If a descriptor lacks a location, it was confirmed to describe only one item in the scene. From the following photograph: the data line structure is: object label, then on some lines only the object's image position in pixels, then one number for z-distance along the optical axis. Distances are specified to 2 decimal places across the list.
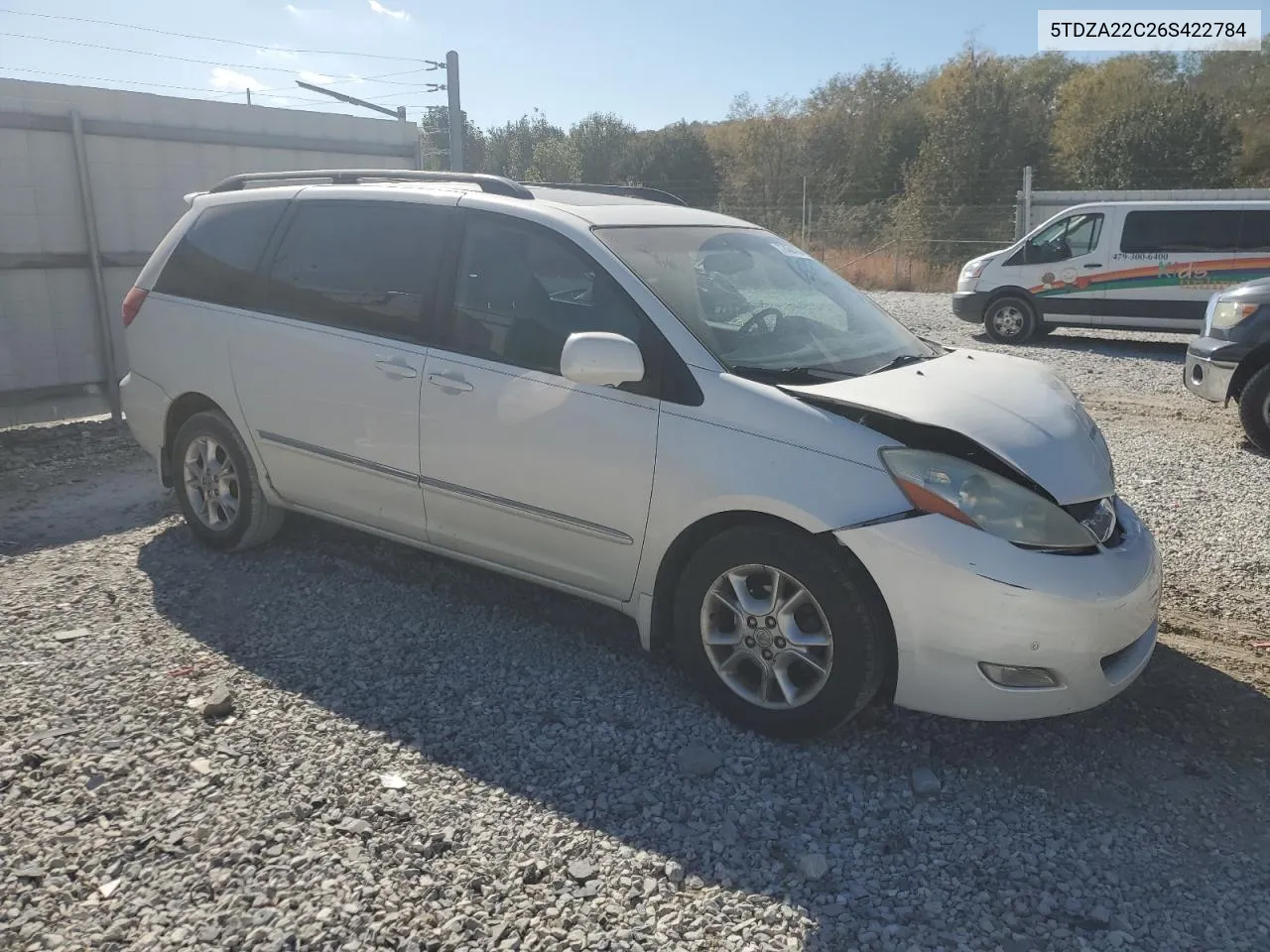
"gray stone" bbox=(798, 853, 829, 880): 2.80
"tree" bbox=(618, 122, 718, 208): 44.19
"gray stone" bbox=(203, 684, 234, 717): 3.59
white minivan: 3.21
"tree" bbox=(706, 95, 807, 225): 37.42
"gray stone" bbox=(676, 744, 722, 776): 3.31
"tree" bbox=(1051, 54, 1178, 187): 33.38
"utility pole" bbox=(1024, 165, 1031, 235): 22.52
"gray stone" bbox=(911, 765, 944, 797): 3.22
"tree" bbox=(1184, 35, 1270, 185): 32.75
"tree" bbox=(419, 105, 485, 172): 18.16
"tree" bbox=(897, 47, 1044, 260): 28.89
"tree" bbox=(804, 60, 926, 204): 38.53
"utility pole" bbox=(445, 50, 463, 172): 14.92
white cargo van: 12.99
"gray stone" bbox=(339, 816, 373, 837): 2.94
